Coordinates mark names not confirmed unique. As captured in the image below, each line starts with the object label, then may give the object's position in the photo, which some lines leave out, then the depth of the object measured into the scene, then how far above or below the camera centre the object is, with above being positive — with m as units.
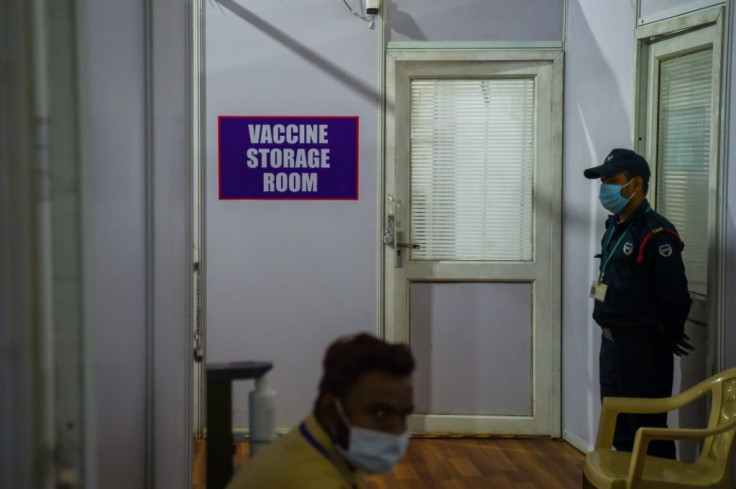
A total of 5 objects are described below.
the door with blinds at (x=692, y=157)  3.45 +0.22
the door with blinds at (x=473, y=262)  5.08 -0.32
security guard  3.46 -0.37
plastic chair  3.02 -0.89
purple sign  4.99 +0.28
